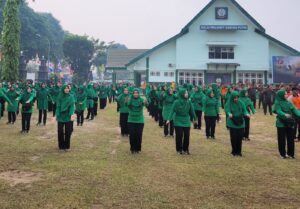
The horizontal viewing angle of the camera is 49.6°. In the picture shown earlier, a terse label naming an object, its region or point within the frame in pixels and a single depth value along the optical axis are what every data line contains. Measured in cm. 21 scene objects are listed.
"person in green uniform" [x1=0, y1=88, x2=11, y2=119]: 1384
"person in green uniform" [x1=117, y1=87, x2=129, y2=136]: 1224
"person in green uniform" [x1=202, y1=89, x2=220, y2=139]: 1235
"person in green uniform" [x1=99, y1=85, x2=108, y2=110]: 2530
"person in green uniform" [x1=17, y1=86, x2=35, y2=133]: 1279
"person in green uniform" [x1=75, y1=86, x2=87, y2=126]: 1485
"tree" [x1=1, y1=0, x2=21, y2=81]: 3288
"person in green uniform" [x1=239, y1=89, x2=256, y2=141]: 1183
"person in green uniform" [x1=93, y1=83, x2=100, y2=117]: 1905
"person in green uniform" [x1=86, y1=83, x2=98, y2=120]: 1685
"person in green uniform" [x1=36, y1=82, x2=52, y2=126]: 1510
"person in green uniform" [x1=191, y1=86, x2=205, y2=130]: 1435
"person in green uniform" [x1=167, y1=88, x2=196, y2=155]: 952
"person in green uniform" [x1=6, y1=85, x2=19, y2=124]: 1541
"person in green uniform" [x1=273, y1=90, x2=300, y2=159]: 916
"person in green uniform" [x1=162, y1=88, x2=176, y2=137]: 1266
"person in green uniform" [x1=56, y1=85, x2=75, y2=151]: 977
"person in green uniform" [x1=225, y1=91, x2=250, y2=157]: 943
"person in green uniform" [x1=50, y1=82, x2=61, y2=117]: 1859
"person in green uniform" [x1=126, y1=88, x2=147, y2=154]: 975
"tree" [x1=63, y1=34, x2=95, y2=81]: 6294
